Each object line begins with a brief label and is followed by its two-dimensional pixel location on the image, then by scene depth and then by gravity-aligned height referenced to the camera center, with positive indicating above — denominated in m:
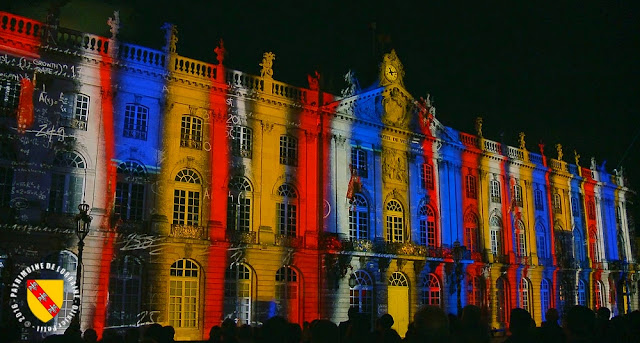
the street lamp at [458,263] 31.30 +1.67
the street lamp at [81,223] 19.06 +2.22
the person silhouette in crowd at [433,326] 5.32 -0.27
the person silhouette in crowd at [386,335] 8.02 -0.54
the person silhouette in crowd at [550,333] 6.79 -0.43
